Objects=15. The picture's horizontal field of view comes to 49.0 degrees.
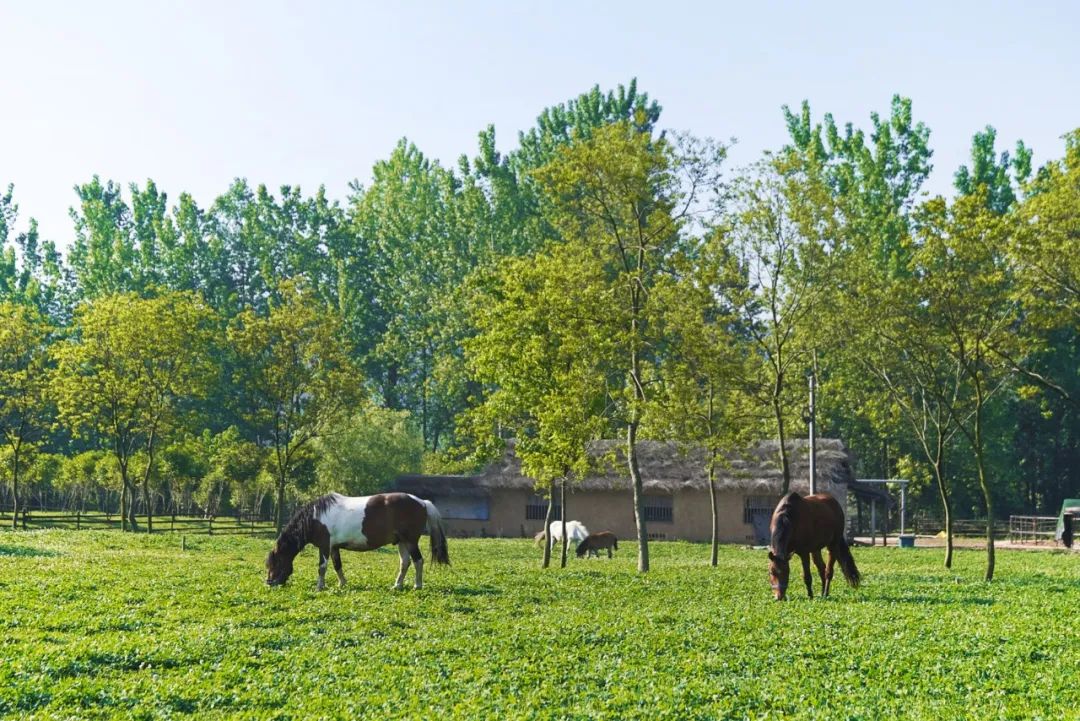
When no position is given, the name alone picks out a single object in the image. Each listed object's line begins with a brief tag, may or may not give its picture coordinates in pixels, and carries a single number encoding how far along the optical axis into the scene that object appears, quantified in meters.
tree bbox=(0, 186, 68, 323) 101.06
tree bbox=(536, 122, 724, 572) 33.94
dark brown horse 22.95
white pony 50.50
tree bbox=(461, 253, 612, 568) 33.69
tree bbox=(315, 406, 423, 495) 68.50
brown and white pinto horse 24.64
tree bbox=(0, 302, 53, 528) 60.53
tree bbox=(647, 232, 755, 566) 35.03
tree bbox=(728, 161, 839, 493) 37.94
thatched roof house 59.59
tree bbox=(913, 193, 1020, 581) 27.28
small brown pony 46.53
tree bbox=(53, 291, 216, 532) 57.09
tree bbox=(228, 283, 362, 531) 52.84
